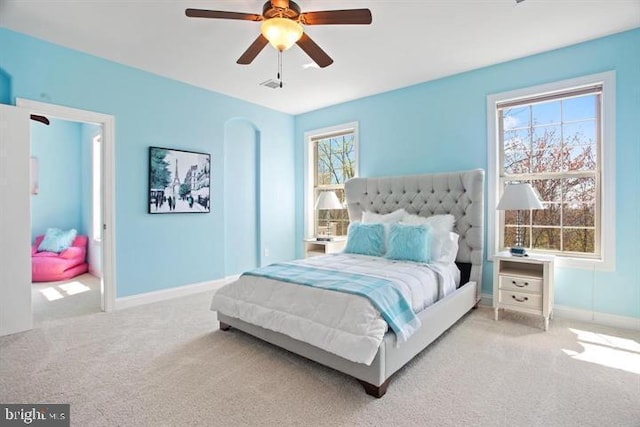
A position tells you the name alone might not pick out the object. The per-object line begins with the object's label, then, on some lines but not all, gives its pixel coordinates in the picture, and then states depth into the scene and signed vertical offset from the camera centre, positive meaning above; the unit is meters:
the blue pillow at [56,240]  5.45 -0.46
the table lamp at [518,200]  3.19 +0.11
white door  3.03 -0.09
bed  2.10 -0.62
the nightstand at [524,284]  3.10 -0.73
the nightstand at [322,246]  4.88 -0.54
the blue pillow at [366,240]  3.75 -0.34
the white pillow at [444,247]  3.49 -0.39
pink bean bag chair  5.07 -0.80
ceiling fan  2.16 +1.32
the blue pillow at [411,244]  3.32 -0.34
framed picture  4.07 +0.41
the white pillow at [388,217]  4.12 -0.08
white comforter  2.07 -0.71
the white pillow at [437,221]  3.71 -0.12
